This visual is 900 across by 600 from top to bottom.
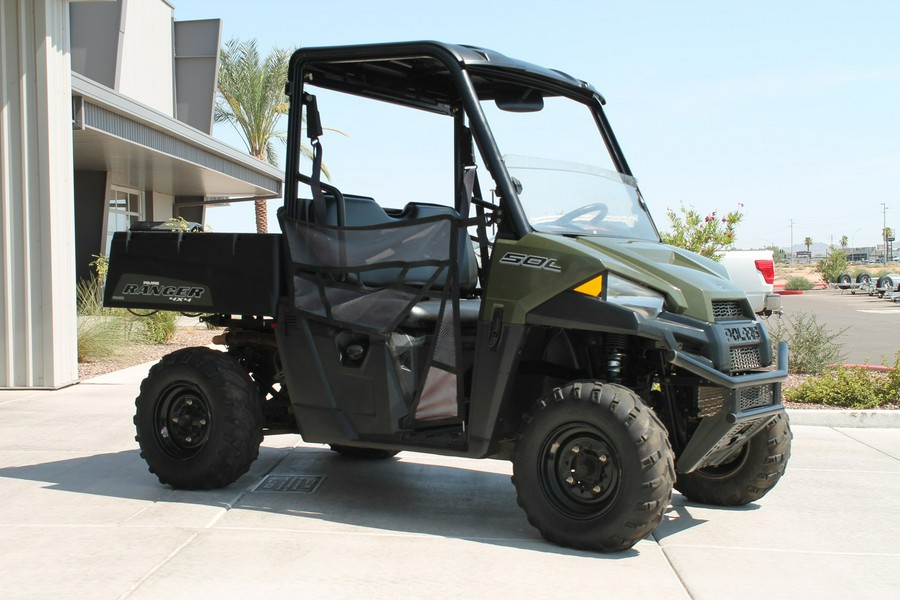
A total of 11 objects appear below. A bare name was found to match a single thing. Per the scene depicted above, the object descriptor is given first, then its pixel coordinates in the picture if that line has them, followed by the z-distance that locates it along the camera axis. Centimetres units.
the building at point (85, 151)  959
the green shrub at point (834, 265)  5994
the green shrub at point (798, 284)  5288
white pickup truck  1234
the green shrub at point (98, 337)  1263
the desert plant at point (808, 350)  1129
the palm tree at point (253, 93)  2831
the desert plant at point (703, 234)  1516
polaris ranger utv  456
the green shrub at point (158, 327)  1474
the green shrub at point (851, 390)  941
